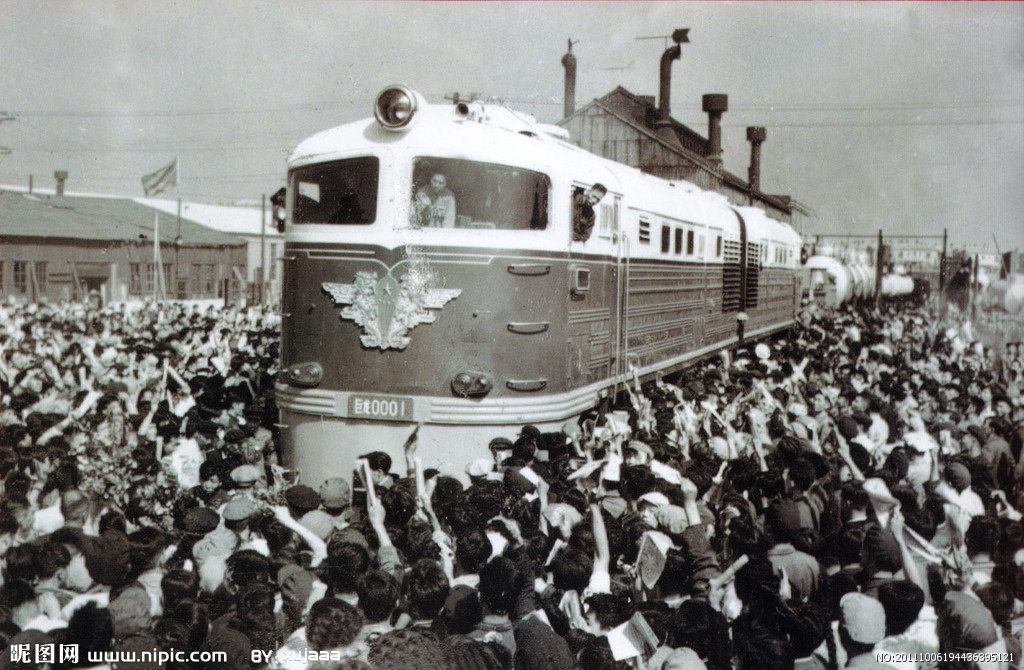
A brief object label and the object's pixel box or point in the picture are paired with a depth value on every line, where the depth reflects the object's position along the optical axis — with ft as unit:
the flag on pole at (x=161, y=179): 77.10
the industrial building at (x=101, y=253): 84.99
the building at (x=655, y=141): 94.27
